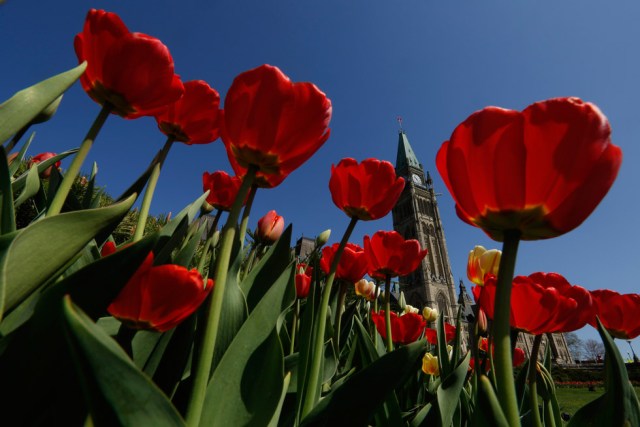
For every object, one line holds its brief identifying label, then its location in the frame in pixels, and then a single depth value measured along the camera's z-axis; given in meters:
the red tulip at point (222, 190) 0.30
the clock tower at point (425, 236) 28.33
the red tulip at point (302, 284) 0.35
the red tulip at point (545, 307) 0.19
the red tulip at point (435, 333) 0.56
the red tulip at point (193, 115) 0.22
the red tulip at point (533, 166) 0.12
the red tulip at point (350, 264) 0.33
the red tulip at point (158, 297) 0.14
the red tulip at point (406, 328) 0.40
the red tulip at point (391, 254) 0.31
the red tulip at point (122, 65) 0.17
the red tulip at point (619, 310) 0.26
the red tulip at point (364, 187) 0.24
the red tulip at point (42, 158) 0.41
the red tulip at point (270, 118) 0.15
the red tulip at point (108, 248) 0.21
